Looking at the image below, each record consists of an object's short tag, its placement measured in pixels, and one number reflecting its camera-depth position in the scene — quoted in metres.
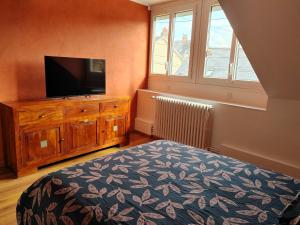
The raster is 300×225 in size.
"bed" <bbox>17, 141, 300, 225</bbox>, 1.15
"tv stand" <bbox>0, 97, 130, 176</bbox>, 2.58
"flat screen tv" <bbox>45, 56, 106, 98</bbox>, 2.87
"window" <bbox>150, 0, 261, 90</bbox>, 3.24
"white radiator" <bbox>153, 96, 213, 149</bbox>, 3.25
